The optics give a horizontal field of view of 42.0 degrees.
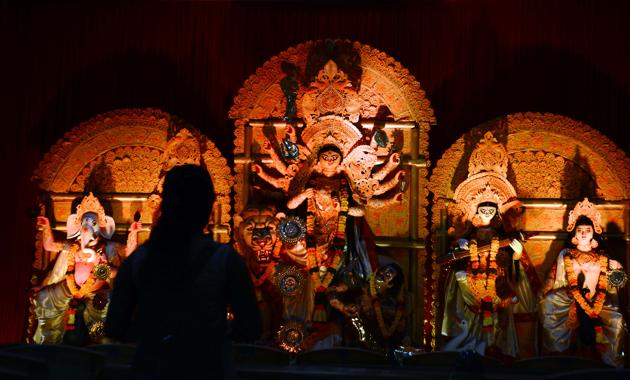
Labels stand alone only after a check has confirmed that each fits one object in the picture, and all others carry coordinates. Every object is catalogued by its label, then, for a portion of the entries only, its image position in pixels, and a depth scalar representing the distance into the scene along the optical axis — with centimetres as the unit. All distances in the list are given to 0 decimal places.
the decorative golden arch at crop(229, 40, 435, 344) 729
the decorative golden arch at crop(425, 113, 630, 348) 717
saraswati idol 691
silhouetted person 215
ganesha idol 718
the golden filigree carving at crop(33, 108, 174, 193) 757
